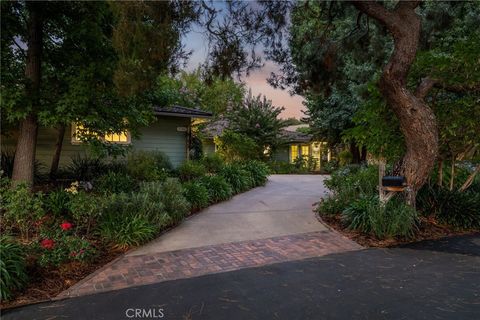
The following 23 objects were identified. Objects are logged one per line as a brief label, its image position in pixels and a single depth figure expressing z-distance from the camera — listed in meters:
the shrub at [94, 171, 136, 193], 7.96
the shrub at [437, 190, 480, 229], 7.00
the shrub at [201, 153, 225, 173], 13.72
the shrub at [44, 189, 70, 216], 6.30
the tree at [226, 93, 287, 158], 21.12
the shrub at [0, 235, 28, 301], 3.62
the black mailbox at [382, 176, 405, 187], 6.41
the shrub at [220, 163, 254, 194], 11.12
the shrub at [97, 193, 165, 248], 5.49
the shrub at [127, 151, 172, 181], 10.07
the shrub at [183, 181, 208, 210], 8.24
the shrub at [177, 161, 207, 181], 11.49
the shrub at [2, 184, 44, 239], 5.29
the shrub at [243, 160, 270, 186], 12.77
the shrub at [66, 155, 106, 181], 9.67
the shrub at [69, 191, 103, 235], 5.38
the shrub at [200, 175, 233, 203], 9.37
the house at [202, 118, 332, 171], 22.66
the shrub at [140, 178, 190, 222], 6.89
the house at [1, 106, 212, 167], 10.73
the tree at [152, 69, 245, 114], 27.05
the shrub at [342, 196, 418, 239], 6.06
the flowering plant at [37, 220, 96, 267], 4.37
